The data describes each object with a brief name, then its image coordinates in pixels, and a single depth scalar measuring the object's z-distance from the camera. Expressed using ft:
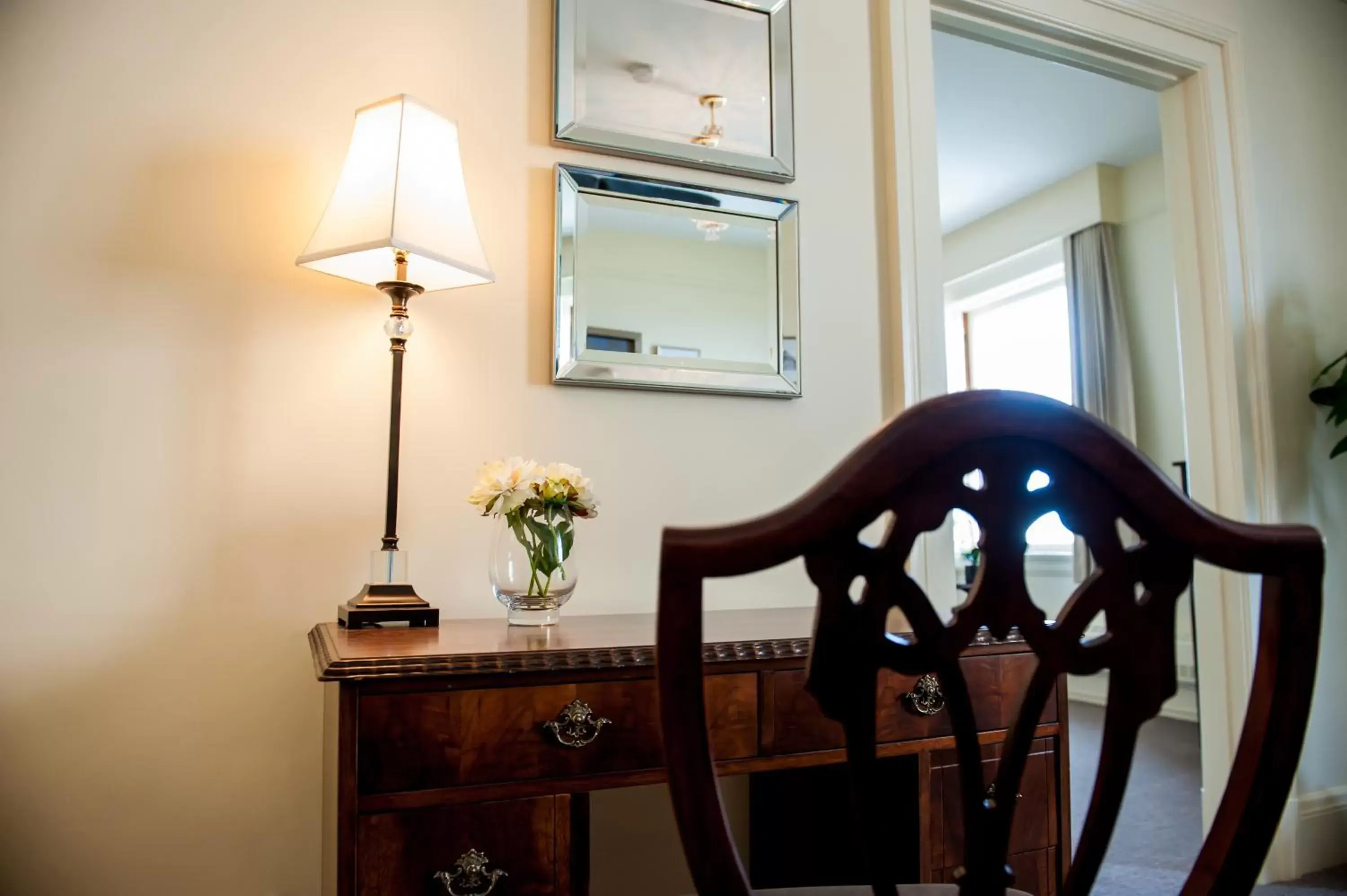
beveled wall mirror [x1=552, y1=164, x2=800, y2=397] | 5.82
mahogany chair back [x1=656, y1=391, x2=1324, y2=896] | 2.02
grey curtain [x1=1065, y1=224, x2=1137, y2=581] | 15.19
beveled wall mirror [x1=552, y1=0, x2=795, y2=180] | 5.98
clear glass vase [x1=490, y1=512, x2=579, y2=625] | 4.61
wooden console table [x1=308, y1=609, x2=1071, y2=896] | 3.43
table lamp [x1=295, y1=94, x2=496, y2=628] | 4.54
